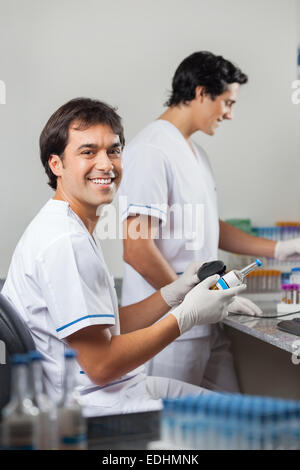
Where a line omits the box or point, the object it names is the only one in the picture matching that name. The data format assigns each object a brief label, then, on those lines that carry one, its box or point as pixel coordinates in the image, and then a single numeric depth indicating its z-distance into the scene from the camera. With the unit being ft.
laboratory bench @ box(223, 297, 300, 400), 7.87
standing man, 6.45
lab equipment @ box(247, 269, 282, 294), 7.89
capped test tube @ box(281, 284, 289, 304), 6.69
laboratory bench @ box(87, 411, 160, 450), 2.78
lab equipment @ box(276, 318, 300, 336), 5.34
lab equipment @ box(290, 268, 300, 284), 6.89
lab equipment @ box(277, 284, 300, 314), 6.59
